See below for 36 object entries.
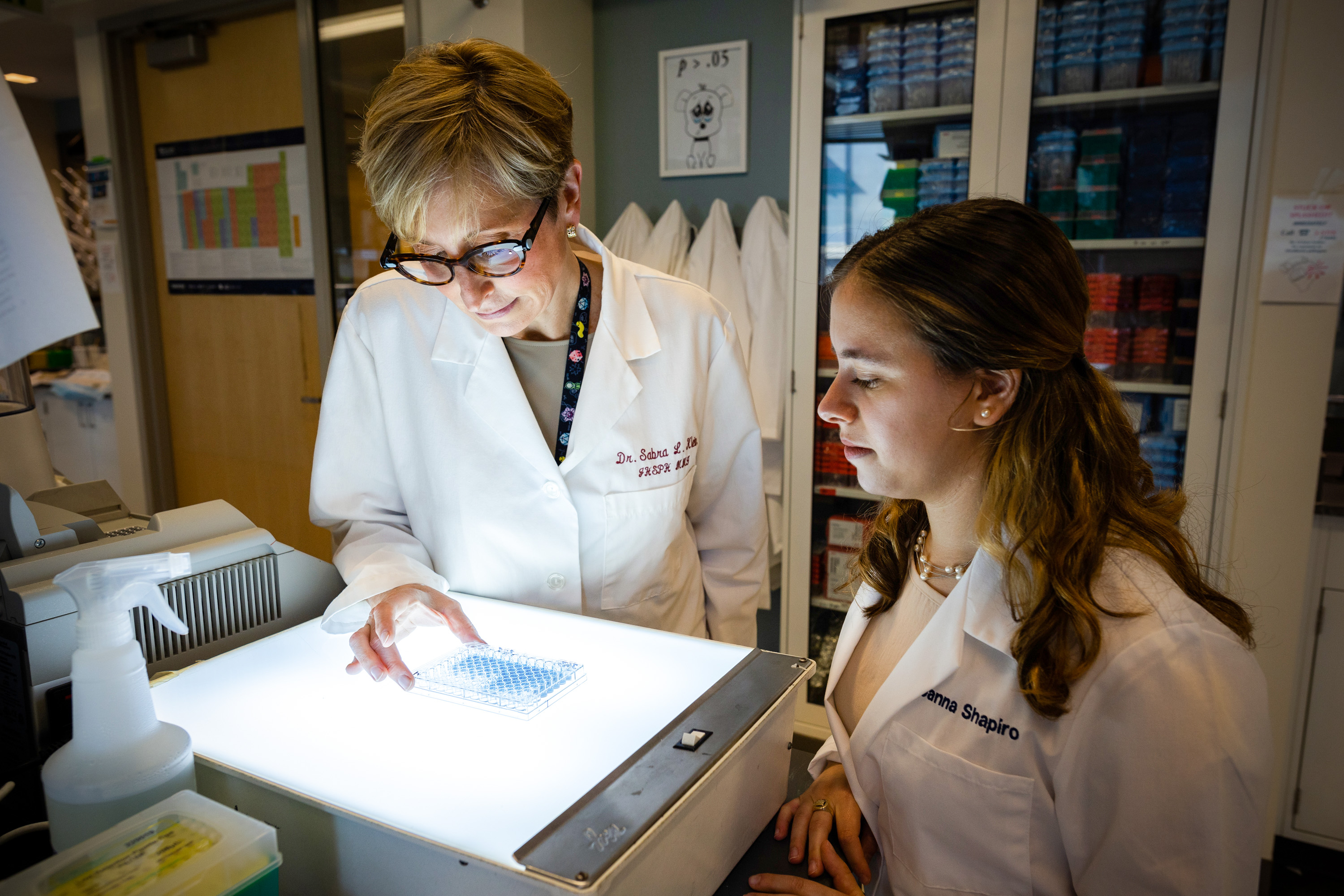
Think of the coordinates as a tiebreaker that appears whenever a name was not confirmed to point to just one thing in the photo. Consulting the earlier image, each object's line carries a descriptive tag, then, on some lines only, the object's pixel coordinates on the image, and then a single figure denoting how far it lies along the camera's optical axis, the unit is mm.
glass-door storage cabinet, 2133
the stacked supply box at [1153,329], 2283
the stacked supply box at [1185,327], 2227
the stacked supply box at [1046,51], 2254
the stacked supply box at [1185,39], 2107
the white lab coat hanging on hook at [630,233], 2967
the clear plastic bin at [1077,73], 2262
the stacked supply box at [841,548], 2760
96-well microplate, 878
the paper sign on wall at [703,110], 2910
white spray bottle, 681
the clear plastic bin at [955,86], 2371
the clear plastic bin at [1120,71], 2229
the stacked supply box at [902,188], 2527
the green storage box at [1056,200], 2352
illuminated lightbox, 666
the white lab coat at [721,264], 2781
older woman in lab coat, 1356
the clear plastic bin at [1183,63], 2125
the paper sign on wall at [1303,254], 1942
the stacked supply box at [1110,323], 2344
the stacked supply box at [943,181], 2445
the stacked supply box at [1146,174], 2236
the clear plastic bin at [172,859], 578
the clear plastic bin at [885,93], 2488
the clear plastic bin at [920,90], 2434
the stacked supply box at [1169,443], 2264
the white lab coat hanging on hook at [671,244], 2889
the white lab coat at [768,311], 2742
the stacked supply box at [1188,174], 2156
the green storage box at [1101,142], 2297
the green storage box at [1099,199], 2318
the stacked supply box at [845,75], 2490
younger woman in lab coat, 784
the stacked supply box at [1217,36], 2072
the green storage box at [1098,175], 2309
